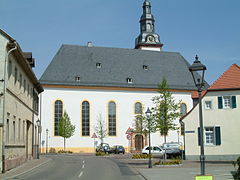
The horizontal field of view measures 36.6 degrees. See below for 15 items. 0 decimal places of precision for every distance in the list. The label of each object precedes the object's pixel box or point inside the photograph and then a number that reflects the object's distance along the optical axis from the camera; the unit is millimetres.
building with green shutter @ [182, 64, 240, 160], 28969
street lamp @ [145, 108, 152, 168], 24814
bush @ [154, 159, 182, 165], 24672
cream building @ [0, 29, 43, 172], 19812
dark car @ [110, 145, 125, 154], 48203
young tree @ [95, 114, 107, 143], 54300
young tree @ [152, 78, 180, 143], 29656
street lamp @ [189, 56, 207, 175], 10387
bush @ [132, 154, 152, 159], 32988
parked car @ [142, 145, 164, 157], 42875
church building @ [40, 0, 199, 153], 53656
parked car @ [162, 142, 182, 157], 36747
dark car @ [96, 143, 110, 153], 48844
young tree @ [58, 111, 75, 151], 51312
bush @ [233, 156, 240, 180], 8517
